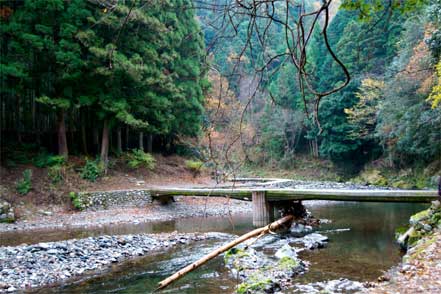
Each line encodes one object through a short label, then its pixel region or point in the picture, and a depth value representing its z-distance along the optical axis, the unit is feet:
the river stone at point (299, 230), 34.32
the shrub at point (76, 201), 45.96
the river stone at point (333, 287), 17.74
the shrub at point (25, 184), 43.98
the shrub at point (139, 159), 57.36
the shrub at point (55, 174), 47.70
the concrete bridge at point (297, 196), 30.63
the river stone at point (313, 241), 28.20
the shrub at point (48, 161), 49.71
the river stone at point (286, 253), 24.41
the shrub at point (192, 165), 68.33
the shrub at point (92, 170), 51.31
